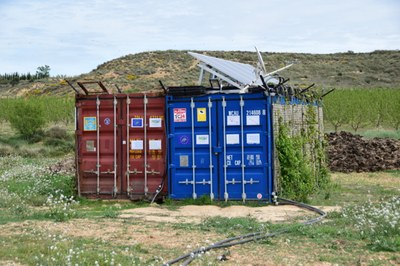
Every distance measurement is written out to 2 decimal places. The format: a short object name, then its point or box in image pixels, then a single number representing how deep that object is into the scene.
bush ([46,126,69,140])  37.40
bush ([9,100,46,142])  38.97
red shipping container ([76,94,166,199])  14.63
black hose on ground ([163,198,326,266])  7.84
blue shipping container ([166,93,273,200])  13.87
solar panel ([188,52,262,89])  14.32
